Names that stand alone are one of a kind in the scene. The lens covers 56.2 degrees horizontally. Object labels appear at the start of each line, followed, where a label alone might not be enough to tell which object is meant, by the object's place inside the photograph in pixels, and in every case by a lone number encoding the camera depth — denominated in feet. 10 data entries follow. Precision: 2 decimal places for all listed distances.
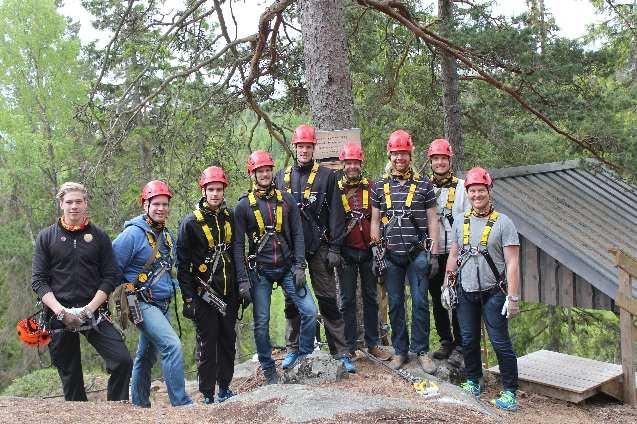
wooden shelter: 22.76
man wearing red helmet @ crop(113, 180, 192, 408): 18.54
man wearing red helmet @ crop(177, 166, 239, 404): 18.54
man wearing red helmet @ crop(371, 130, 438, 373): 20.30
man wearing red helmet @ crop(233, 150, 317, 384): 19.17
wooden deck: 25.16
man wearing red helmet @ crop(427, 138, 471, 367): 21.11
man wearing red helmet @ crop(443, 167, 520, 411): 18.69
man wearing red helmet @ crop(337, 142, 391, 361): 21.01
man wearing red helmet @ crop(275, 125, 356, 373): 20.22
